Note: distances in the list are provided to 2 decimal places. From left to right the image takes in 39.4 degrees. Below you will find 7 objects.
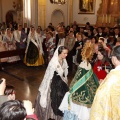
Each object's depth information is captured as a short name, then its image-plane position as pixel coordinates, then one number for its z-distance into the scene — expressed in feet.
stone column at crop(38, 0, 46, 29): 32.61
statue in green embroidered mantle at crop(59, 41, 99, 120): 8.57
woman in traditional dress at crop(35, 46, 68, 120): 9.67
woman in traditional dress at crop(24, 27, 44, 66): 20.66
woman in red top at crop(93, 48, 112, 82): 9.96
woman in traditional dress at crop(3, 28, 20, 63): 22.16
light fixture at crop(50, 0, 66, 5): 33.73
